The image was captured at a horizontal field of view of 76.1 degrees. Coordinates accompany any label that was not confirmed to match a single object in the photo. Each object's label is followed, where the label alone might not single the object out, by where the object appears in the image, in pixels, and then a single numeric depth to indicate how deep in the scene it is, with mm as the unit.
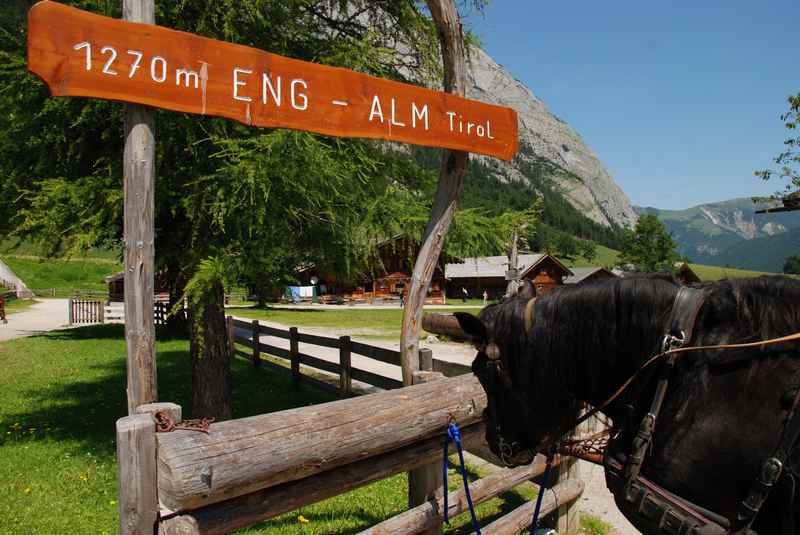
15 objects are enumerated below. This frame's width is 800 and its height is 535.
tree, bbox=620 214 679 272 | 68562
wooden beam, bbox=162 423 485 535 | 2225
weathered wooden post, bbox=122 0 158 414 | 2787
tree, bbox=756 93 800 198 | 22312
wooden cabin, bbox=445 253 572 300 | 52031
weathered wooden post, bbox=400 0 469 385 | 4152
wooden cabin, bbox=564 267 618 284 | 58238
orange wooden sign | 2428
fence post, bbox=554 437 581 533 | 4578
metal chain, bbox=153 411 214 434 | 2238
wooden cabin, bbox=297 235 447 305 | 48750
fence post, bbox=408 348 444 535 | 3451
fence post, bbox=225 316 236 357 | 12551
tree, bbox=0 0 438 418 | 4930
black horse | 1782
